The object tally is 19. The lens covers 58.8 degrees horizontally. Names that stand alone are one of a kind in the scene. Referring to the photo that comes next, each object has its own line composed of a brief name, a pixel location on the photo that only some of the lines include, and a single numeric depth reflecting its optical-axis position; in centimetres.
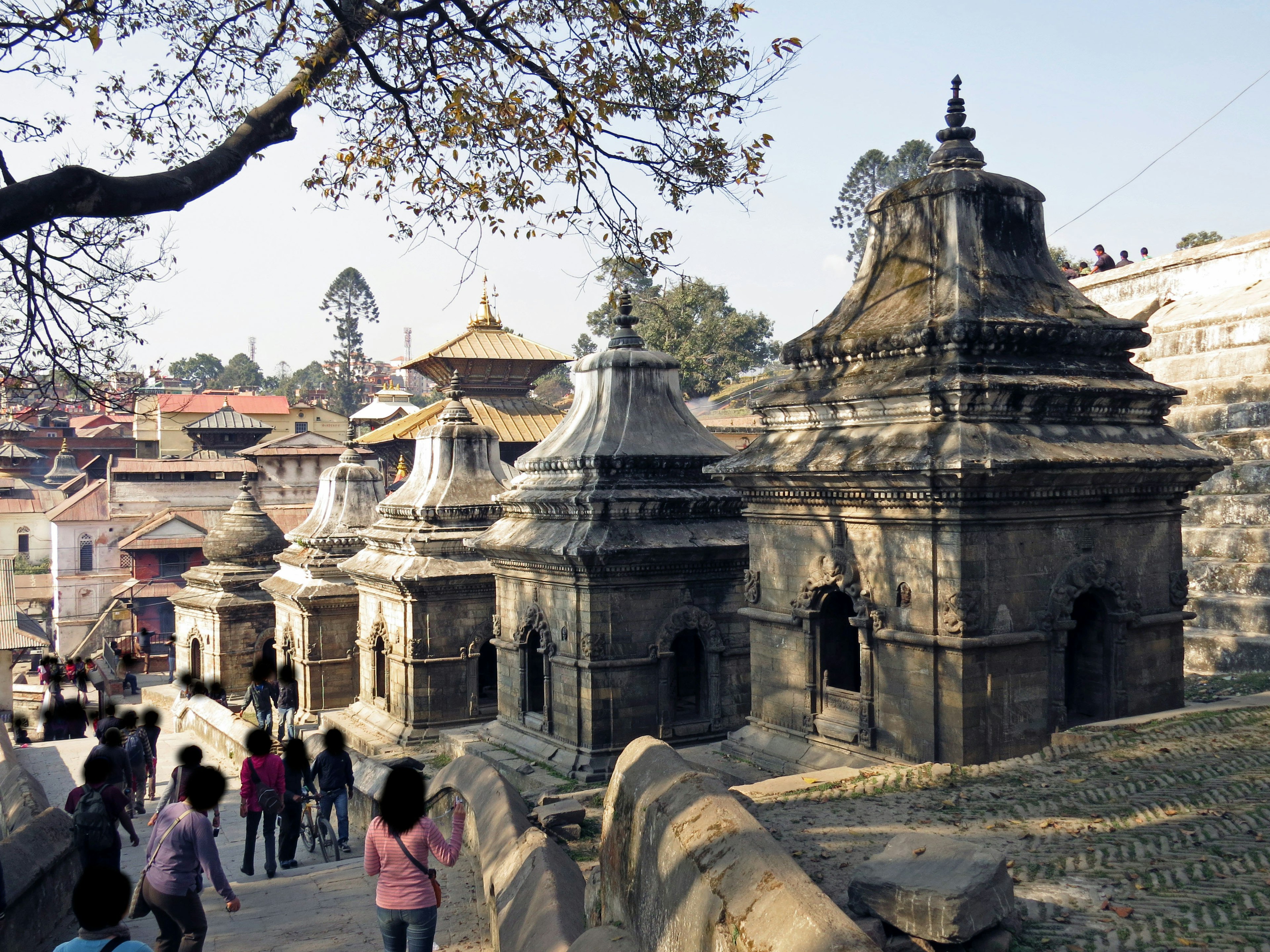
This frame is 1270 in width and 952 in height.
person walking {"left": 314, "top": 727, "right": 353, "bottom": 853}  1218
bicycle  1239
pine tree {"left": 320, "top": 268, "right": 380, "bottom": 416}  8681
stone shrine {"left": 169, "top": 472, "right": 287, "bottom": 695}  2564
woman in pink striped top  638
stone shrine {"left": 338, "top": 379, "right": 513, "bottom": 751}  1825
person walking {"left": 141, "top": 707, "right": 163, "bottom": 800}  1522
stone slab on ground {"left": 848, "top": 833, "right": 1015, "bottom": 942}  540
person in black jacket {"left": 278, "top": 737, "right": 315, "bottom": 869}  1140
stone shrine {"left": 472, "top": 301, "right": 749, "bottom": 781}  1446
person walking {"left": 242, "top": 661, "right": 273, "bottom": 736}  1959
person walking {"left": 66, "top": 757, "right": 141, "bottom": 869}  918
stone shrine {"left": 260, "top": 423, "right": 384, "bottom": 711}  2208
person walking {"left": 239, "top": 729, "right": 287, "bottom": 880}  1080
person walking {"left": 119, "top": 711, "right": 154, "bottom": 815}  1402
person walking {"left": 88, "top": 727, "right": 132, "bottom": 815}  1127
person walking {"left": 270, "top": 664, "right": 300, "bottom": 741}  1975
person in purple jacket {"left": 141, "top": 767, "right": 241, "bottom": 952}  687
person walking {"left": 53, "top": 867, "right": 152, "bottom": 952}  556
